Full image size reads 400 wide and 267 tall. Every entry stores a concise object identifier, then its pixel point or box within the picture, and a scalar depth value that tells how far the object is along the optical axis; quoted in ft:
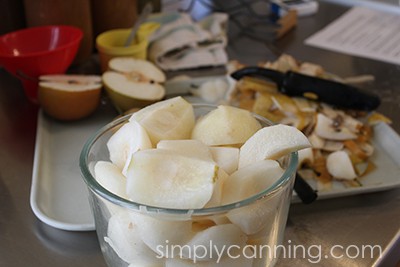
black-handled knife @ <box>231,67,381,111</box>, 2.50
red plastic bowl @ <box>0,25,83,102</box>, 2.64
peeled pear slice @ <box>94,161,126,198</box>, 1.31
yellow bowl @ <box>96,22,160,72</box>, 2.94
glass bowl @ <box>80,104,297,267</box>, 1.21
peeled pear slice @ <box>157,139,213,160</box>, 1.34
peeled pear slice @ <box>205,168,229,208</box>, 1.23
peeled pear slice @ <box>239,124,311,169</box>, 1.36
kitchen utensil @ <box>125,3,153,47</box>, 3.05
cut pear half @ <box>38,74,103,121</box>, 2.57
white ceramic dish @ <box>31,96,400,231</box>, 1.98
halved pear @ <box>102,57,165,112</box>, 2.60
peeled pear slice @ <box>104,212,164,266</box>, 1.28
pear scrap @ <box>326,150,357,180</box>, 2.12
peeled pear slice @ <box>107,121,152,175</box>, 1.41
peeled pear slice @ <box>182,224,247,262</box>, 1.23
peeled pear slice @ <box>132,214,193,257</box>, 1.21
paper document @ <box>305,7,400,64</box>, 3.51
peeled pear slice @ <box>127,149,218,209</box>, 1.21
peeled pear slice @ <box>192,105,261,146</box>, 1.49
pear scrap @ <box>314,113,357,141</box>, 2.33
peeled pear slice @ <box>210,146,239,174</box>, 1.36
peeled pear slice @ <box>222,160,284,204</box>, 1.27
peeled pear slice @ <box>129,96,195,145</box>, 1.46
